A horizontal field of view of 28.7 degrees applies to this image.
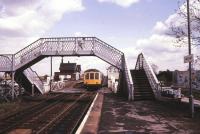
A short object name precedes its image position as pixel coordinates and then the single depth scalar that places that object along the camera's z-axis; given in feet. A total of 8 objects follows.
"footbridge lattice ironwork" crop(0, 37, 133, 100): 102.47
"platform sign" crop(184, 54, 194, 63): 56.10
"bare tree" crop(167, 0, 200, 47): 61.57
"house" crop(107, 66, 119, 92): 242.37
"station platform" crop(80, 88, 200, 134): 45.44
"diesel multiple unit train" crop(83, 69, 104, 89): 174.09
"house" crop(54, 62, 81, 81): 357.00
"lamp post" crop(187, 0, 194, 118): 57.58
